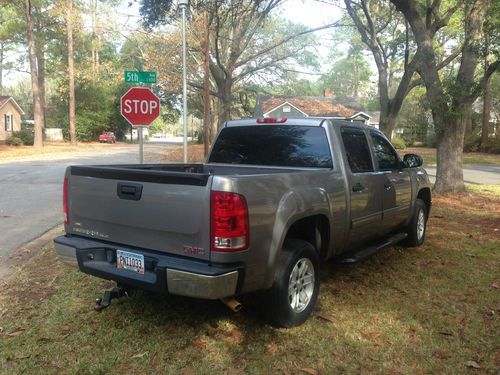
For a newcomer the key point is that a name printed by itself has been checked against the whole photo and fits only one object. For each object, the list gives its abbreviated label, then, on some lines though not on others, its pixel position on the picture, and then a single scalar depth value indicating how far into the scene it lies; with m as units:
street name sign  9.22
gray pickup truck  3.24
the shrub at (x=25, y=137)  39.69
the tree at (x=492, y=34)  10.17
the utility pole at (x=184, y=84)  13.53
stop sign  8.74
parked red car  50.12
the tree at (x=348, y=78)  82.06
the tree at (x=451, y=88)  10.65
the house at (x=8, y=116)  45.50
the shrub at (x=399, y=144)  43.58
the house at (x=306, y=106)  51.25
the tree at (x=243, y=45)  16.41
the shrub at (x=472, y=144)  36.56
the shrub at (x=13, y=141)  37.46
